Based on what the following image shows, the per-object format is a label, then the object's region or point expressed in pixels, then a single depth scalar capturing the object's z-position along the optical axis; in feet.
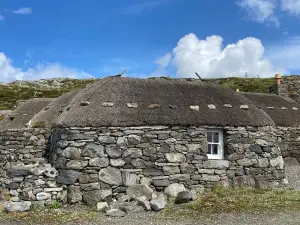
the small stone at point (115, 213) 40.84
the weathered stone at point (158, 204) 42.56
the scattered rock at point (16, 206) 42.34
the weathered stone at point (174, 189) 50.03
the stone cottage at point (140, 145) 48.67
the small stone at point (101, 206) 44.04
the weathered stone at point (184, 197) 45.88
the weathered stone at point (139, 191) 47.75
